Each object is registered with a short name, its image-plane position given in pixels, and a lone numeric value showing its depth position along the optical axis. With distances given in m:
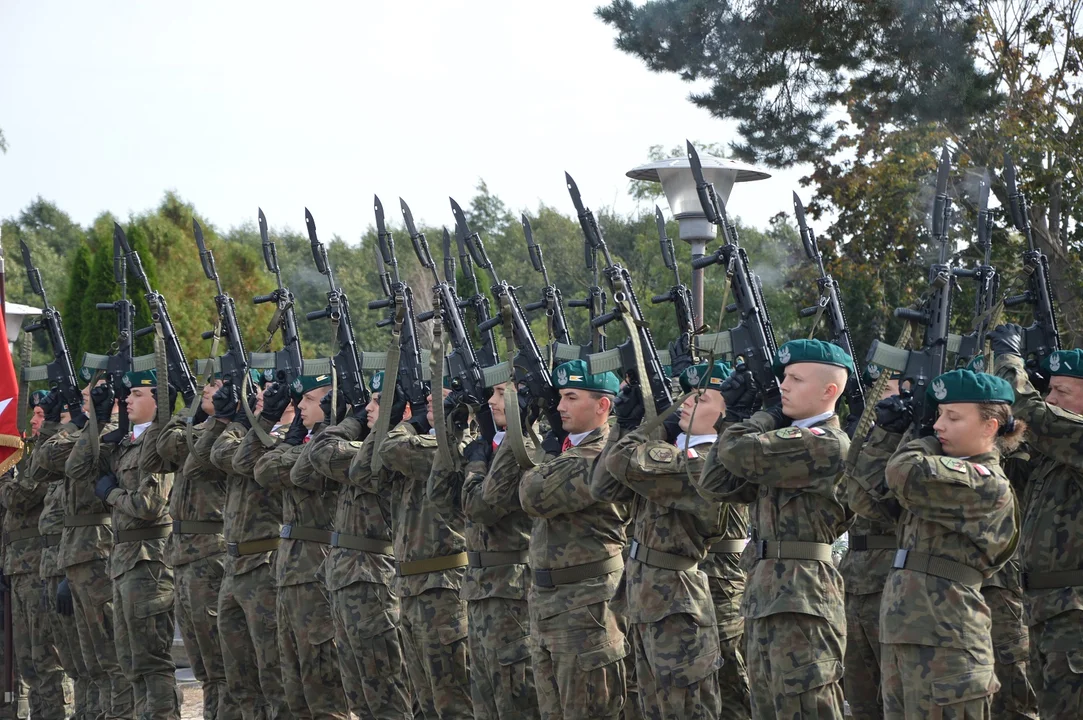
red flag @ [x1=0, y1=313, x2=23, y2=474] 20.14
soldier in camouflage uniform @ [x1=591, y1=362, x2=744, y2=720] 11.79
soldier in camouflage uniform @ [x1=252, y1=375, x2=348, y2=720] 16.09
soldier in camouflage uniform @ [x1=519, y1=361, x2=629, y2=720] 12.61
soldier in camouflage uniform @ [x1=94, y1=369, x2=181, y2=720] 18.00
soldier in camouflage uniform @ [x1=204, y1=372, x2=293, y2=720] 16.70
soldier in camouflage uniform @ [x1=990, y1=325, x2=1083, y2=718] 11.70
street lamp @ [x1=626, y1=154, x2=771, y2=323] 18.28
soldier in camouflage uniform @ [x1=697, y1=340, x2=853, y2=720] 10.94
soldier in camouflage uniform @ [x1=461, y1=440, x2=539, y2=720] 13.55
